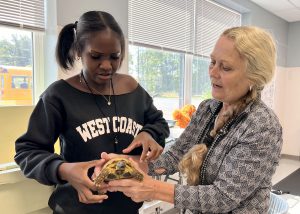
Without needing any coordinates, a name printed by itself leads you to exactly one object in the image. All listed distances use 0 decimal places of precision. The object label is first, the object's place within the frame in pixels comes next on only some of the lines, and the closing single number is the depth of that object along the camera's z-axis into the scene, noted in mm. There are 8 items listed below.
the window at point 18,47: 1660
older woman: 856
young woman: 789
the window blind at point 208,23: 3219
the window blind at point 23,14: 1617
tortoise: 776
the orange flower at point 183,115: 2457
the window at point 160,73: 2631
